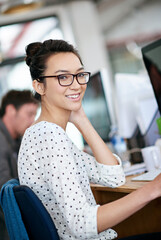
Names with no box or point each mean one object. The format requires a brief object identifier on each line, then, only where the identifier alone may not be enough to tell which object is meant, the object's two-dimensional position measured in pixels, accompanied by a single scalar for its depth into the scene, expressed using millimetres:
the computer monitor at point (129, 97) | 2291
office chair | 1163
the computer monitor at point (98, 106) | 2576
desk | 1783
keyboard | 1581
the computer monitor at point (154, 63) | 1693
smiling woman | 1104
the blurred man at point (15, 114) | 2953
